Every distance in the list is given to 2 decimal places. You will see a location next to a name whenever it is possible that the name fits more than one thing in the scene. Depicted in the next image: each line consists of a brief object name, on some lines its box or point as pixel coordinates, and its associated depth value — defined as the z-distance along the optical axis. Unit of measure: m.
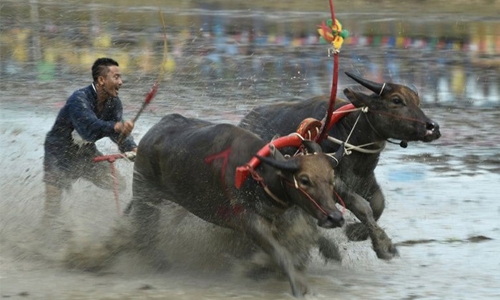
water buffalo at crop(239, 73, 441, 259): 17.36
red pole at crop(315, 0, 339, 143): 16.92
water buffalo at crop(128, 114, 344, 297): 15.65
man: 19.14
